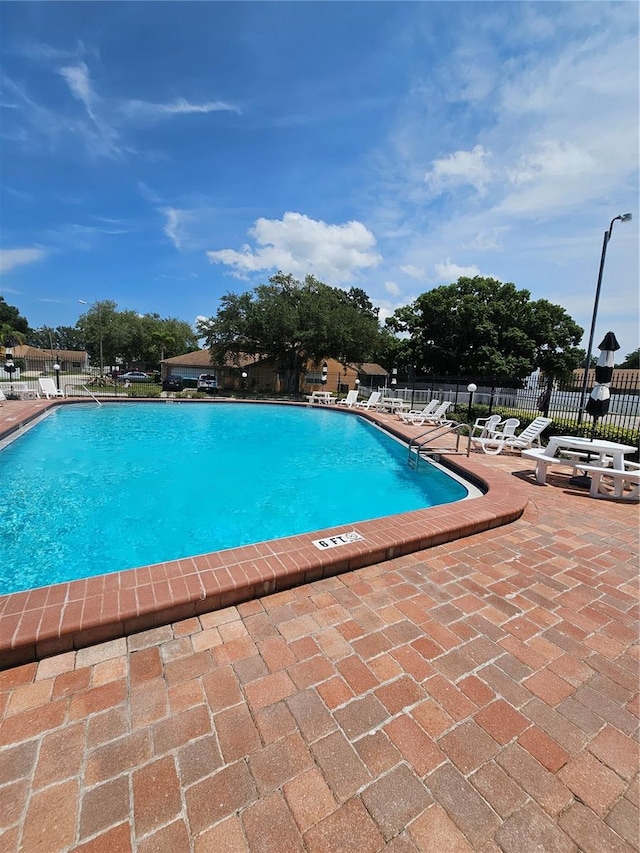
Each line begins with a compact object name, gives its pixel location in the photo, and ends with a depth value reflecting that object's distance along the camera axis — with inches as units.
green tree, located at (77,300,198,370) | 1697.8
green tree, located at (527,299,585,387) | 1158.3
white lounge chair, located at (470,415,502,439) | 398.0
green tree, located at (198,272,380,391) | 944.3
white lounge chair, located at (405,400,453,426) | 546.9
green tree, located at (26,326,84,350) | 3454.7
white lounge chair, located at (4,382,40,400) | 655.8
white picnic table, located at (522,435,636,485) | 216.2
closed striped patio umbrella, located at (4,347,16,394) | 675.0
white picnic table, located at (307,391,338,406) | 845.8
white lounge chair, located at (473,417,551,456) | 324.2
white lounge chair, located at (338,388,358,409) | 805.2
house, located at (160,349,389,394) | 1246.3
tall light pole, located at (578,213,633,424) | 431.2
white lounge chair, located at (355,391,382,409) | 744.3
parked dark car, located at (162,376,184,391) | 1054.4
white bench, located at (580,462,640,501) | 205.5
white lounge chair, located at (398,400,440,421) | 564.4
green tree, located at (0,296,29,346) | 2928.2
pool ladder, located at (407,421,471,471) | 328.7
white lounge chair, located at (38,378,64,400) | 671.1
